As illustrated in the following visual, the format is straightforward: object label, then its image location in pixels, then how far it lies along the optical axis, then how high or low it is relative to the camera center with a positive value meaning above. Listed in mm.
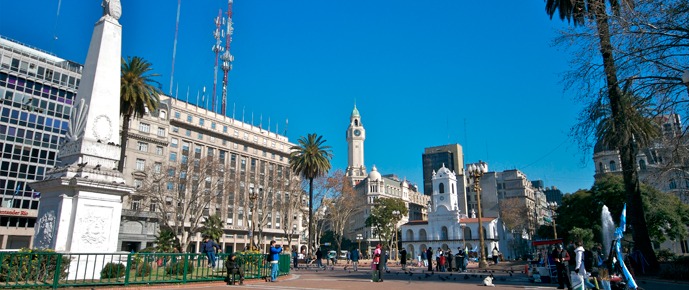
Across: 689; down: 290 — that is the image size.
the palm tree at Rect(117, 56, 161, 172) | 30406 +10801
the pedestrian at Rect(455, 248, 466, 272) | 28531 -843
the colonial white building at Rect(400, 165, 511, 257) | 76400 +3607
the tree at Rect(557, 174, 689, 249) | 43250 +3905
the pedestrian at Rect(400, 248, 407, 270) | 30603 -638
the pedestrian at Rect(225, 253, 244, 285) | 14930 -650
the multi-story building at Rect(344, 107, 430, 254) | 104000 +15443
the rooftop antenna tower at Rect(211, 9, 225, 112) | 87750 +41288
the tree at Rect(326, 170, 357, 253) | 56000 +6132
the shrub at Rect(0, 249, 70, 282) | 10992 -429
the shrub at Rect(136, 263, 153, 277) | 13305 -619
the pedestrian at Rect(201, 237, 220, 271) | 15672 -91
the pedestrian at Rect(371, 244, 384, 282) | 17422 -637
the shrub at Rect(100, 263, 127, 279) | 12622 -628
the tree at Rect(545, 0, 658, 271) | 14508 +4595
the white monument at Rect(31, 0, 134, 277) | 13094 +2405
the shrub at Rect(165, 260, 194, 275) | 13945 -608
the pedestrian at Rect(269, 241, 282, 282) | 16719 -467
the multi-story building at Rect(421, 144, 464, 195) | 146750 +29284
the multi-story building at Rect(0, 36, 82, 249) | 47719 +13506
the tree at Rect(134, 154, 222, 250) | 39844 +6317
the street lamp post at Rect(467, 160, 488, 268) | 31811 +5296
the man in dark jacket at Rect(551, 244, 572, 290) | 14289 -522
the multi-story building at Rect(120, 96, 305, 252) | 52750 +13859
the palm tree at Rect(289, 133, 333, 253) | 46719 +9331
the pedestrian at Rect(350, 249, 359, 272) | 29441 -497
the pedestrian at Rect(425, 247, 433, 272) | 26839 -619
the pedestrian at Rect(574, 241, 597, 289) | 10972 -425
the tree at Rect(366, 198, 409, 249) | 72562 +4851
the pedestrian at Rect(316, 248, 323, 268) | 33031 -621
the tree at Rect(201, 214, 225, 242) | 40938 +1964
